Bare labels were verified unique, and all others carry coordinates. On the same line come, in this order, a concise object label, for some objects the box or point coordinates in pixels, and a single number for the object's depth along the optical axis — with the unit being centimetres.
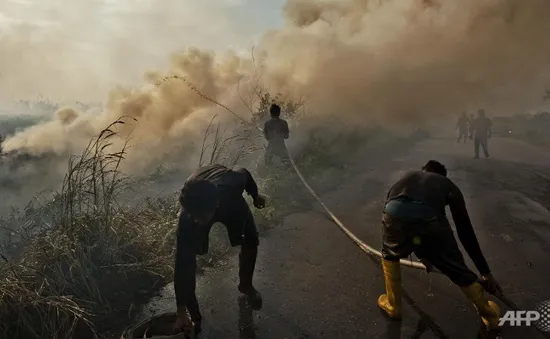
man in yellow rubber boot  340
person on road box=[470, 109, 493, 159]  1302
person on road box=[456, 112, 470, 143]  1692
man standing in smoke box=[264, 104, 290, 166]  907
